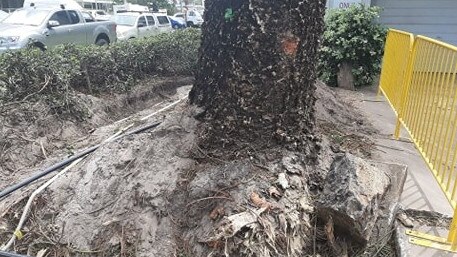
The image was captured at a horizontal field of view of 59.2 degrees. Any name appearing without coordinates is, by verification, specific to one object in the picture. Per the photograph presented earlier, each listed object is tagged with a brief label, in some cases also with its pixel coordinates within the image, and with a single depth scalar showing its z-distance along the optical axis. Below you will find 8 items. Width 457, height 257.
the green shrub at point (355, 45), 8.72
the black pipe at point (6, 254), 1.95
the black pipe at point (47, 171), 3.20
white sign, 10.49
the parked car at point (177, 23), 26.20
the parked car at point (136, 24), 17.12
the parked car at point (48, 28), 9.83
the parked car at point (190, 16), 34.36
